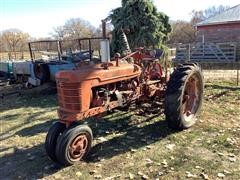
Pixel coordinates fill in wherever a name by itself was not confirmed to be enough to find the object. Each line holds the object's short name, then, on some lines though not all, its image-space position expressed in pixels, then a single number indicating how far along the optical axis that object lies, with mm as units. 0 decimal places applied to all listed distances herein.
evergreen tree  7909
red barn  13057
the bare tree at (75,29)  29647
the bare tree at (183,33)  24011
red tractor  2825
